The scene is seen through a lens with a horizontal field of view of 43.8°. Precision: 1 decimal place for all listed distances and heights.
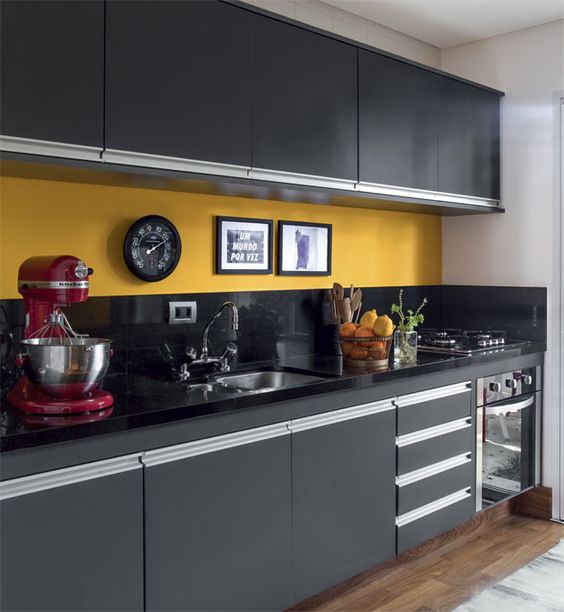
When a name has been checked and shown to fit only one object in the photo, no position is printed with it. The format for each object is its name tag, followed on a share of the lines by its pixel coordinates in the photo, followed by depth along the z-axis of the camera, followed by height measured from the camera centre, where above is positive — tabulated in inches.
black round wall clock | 109.0 +8.3
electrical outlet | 114.9 -2.0
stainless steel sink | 118.8 -13.6
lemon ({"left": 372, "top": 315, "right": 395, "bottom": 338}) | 121.7 -4.6
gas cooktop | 141.4 -8.5
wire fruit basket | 120.9 -8.6
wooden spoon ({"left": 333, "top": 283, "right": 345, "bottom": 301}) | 139.2 +1.8
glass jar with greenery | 130.0 -7.8
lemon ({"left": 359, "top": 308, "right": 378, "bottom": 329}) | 125.9 -3.3
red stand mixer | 78.2 -5.9
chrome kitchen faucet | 114.3 -8.8
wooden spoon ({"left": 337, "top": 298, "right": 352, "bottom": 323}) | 138.6 -1.5
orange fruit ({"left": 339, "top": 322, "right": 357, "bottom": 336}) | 124.3 -5.1
